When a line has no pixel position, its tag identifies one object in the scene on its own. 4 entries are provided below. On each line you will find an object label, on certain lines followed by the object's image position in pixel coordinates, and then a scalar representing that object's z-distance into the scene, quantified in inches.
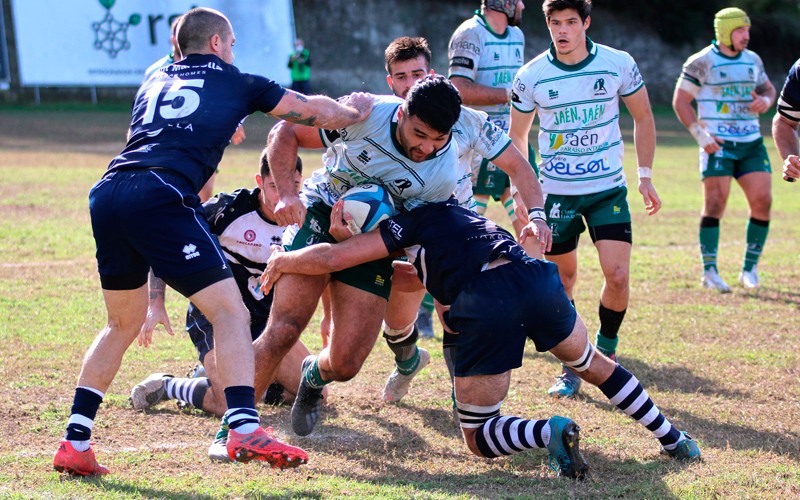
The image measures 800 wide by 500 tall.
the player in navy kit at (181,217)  335.0
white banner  2305.6
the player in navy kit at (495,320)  339.0
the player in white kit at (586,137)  477.1
